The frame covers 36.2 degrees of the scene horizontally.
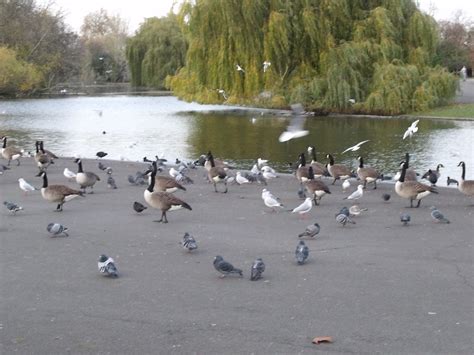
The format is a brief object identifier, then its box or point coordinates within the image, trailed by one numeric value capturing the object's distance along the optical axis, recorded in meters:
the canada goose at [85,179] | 16.38
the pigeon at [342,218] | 12.41
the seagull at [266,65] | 39.03
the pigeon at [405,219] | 12.49
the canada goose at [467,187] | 14.54
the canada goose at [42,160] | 20.95
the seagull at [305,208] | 13.25
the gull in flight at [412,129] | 25.45
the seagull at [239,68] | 39.75
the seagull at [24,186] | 16.36
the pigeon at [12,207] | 13.54
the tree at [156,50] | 70.62
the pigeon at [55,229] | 11.54
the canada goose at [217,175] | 16.66
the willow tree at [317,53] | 39.19
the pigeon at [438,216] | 12.55
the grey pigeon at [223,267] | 8.91
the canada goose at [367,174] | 16.81
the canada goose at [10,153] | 22.47
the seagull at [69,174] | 18.58
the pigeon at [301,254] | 9.75
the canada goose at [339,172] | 17.69
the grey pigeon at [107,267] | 9.15
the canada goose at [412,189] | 14.16
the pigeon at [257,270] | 8.96
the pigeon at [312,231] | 11.33
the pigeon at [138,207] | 13.85
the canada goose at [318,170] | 17.49
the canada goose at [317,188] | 14.76
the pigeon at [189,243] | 10.44
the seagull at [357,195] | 14.86
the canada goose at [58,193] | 14.20
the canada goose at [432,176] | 16.72
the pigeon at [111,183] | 17.59
